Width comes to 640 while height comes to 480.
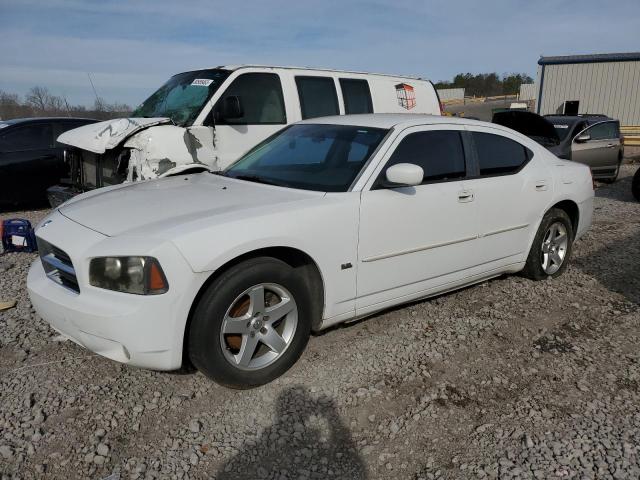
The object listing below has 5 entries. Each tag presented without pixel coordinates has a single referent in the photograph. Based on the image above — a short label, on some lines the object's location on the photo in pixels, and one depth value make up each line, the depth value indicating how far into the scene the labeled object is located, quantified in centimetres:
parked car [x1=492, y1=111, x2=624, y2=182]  940
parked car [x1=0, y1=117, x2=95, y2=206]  786
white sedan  262
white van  529
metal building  2045
